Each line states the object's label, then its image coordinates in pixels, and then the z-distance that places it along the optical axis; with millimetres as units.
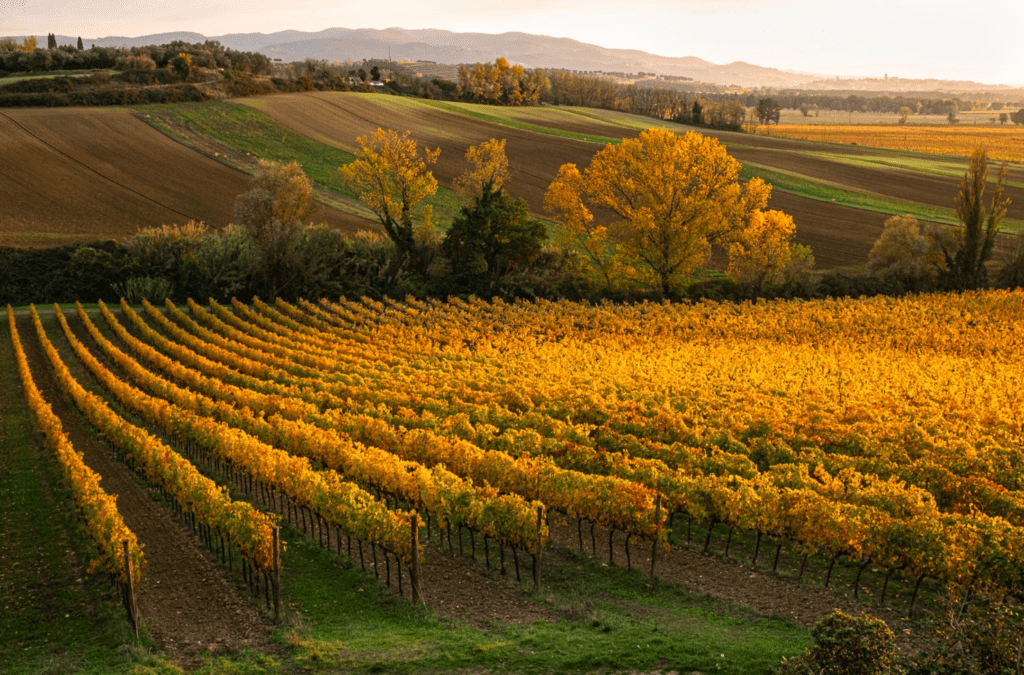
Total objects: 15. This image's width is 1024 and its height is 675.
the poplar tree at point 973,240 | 67688
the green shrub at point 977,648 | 13867
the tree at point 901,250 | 69562
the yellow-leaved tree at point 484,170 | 75062
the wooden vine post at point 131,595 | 18641
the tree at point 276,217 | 67188
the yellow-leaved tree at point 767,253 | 67188
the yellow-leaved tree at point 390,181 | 75062
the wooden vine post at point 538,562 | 21203
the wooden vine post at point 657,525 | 21422
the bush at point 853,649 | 13766
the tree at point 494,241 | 70000
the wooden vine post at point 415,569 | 20391
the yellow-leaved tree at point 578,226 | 70062
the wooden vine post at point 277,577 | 19719
